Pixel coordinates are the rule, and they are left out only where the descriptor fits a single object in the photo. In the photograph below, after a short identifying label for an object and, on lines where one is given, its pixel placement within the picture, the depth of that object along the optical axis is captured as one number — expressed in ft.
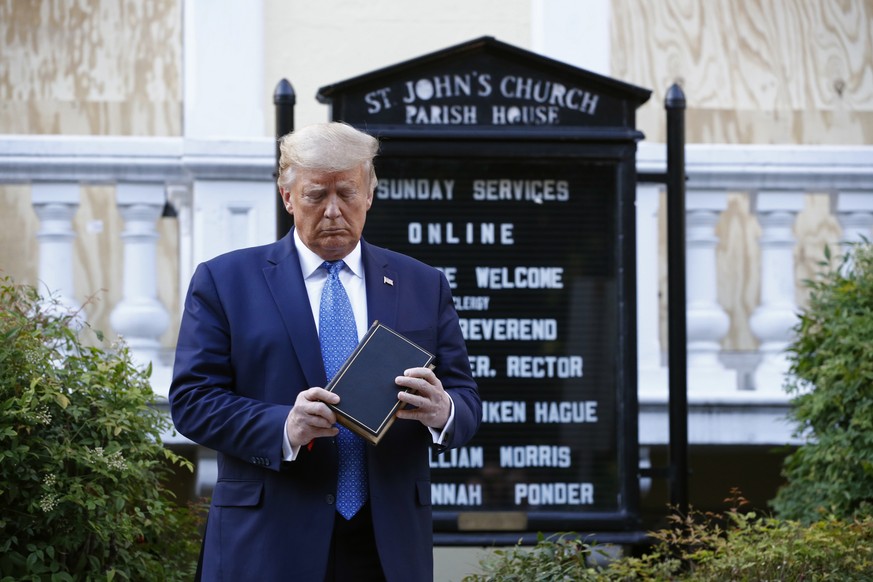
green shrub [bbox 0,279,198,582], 25.72
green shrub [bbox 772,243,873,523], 32.76
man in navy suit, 20.40
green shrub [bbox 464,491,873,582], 28.19
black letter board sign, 33.30
